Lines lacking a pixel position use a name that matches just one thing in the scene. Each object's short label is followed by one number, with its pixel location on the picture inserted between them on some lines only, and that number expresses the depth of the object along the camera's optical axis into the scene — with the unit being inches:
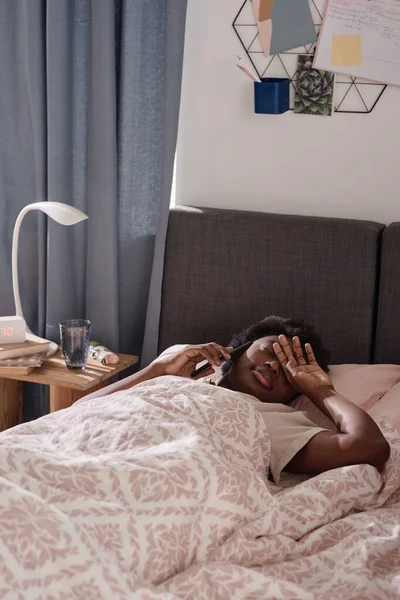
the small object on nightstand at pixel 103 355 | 103.7
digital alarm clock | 102.9
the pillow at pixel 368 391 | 82.4
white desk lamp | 99.9
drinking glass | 99.6
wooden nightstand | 98.3
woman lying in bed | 73.2
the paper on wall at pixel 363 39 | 97.3
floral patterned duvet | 53.0
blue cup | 101.4
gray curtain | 106.0
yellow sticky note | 98.9
